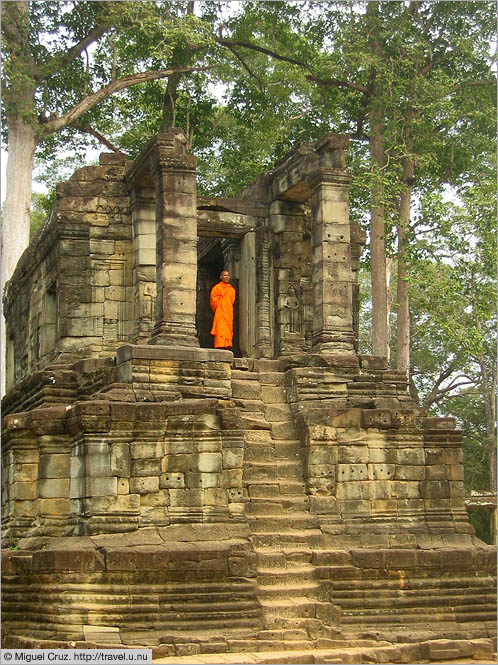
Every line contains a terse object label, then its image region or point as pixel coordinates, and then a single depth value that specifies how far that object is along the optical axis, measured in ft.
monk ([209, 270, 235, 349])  55.47
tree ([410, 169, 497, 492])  73.67
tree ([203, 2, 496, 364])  74.54
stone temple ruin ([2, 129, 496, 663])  37.50
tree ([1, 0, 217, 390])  70.44
